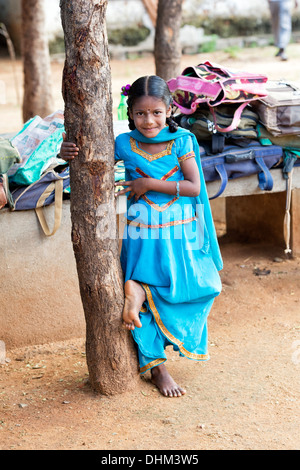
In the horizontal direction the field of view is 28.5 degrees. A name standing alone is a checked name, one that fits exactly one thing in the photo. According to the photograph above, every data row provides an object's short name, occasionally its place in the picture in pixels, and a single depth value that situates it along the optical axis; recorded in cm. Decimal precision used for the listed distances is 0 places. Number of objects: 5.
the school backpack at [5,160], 338
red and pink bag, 377
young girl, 281
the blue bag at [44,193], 358
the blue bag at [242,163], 392
